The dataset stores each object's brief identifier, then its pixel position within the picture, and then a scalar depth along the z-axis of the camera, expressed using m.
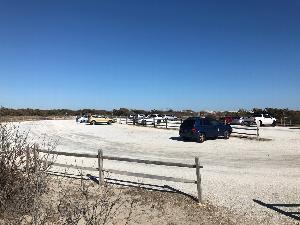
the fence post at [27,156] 5.85
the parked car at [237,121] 30.74
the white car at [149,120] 30.70
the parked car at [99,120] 35.77
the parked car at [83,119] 40.91
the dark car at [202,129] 16.27
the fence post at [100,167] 7.76
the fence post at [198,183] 6.46
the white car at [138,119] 32.31
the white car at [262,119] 28.82
